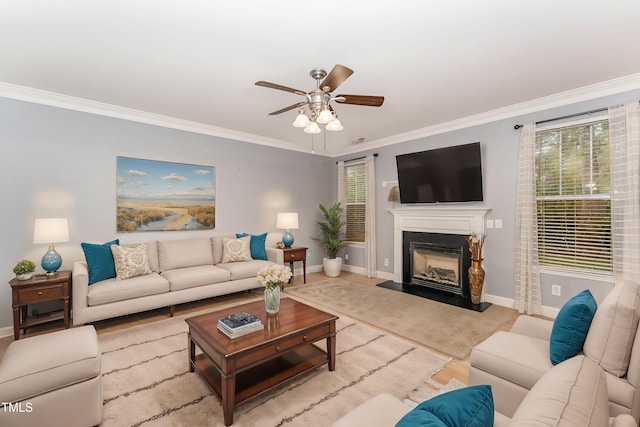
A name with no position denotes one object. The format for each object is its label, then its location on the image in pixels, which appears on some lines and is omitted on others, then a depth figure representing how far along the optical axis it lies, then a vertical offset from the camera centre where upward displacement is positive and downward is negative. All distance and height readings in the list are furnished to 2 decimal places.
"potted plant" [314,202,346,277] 5.77 -0.55
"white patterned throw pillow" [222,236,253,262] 4.50 -0.59
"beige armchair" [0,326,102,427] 1.52 -0.94
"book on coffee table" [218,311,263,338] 2.06 -0.82
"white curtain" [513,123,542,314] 3.69 -0.27
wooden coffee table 1.86 -0.98
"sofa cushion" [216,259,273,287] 4.14 -0.81
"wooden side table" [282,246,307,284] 5.01 -0.76
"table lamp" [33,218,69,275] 3.04 -0.24
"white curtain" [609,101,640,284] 2.99 +0.22
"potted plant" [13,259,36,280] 3.01 -0.58
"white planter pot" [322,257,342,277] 5.75 -1.08
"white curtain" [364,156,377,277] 5.64 -0.15
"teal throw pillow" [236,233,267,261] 4.80 -0.57
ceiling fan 2.43 +1.02
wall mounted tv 4.24 +0.56
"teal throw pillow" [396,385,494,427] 0.79 -0.57
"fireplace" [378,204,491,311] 4.32 -0.65
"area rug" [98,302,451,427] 1.88 -1.31
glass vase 2.44 -0.74
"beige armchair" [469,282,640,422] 1.40 -0.87
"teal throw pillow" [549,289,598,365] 1.62 -0.69
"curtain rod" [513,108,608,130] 3.24 +1.11
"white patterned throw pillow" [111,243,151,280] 3.49 -0.60
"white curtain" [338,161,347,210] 6.25 +0.48
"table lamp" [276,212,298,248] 5.19 -0.20
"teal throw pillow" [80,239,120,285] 3.36 -0.57
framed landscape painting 3.97 +0.25
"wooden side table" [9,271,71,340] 2.86 -0.83
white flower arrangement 2.42 -0.54
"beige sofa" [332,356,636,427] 0.69 -0.52
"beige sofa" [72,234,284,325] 3.11 -0.84
